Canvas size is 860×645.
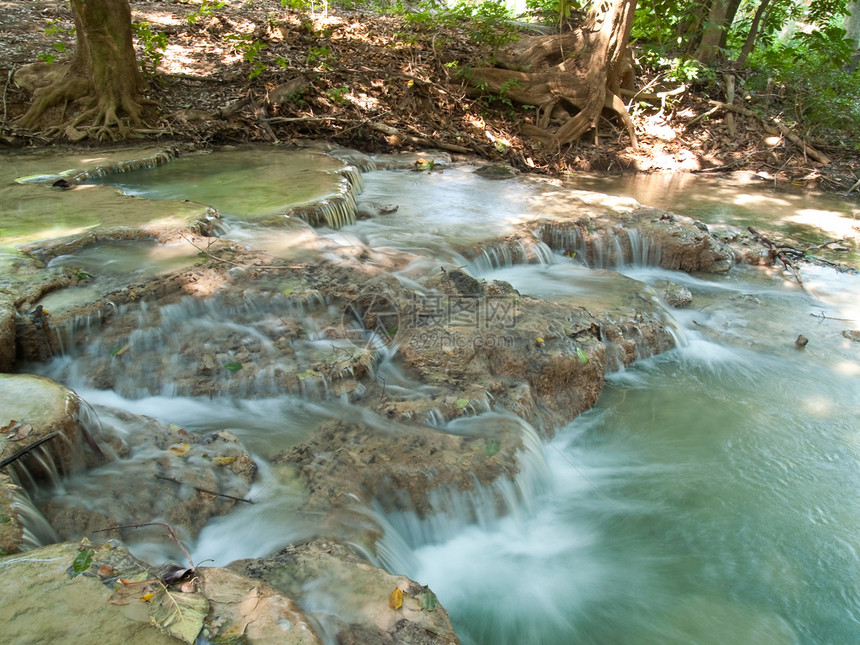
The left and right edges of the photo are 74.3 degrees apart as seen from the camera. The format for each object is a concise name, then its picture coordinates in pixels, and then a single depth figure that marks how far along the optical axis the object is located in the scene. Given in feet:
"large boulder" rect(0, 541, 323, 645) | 6.07
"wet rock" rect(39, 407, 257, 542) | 9.69
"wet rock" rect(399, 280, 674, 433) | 14.83
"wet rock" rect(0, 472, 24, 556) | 7.45
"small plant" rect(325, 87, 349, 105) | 37.47
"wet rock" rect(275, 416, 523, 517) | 11.57
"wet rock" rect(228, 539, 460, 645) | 7.71
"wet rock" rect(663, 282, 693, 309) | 21.33
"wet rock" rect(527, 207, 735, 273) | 24.38
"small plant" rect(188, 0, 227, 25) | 40.91
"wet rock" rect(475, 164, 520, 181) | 32.76
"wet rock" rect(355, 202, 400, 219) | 25.08
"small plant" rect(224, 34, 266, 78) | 36.80
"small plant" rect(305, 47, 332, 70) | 38.73
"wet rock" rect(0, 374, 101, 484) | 9.25
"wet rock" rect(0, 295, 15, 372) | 13.01
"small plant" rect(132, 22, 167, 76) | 33.60
